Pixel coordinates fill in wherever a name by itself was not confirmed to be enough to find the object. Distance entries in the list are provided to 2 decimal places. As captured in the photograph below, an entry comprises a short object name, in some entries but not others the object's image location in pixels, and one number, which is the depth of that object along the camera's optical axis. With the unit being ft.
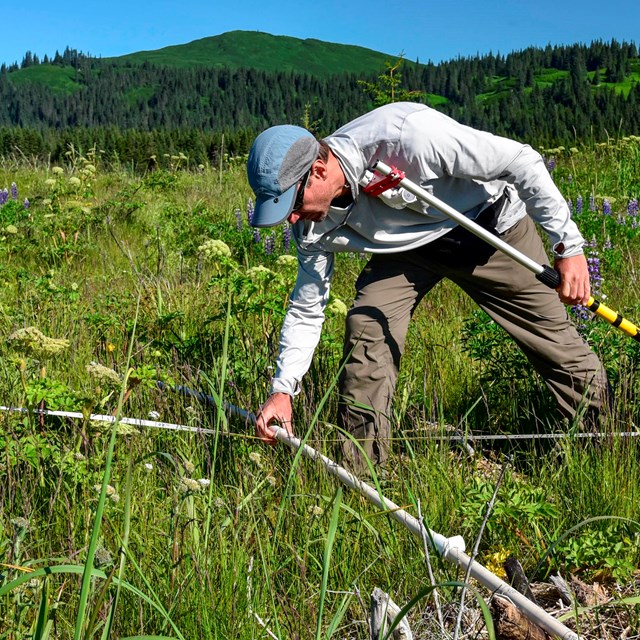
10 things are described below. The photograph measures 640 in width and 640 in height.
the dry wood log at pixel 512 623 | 6.47
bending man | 9.43
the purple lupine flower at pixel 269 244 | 18.02
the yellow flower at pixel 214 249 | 11.85
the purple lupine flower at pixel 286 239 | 18.33
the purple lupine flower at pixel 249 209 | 19.35
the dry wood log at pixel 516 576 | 7.16
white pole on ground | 6.06
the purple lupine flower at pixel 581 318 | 12.63
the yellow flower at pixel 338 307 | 11.17
